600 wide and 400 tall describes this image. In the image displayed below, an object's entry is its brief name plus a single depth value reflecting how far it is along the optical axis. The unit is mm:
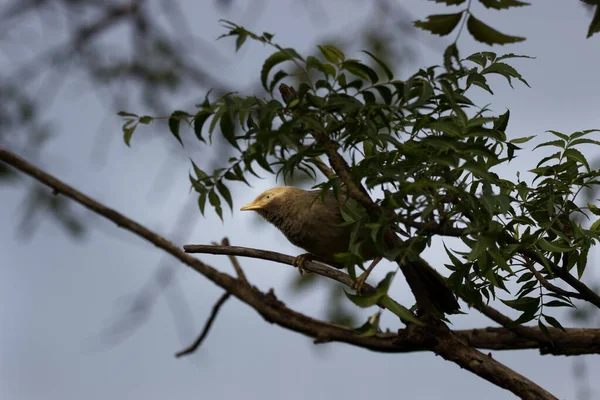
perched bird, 7035
